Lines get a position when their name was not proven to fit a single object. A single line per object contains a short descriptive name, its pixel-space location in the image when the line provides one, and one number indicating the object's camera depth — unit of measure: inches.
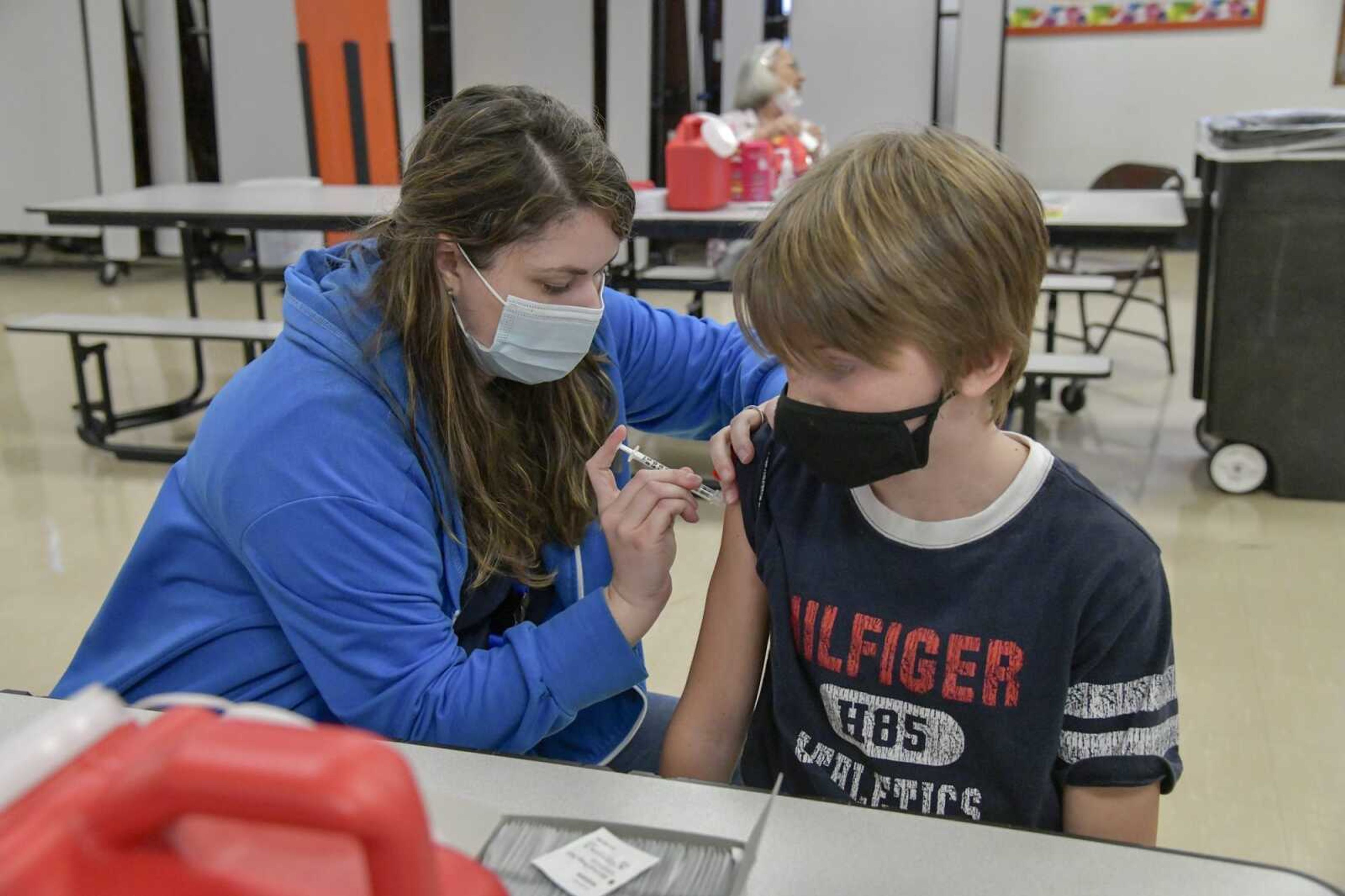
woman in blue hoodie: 43.5
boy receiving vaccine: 36.2
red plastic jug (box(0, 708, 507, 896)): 16.9
